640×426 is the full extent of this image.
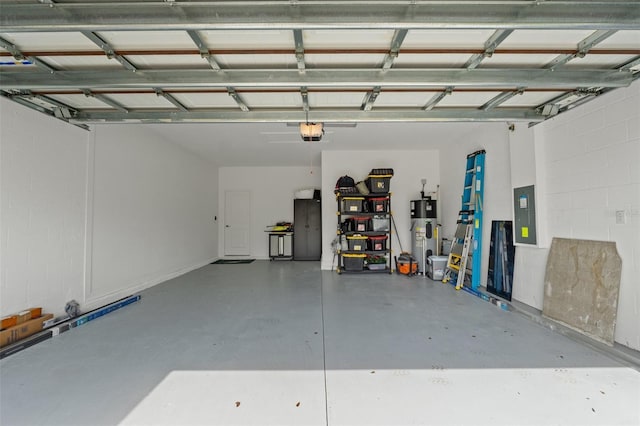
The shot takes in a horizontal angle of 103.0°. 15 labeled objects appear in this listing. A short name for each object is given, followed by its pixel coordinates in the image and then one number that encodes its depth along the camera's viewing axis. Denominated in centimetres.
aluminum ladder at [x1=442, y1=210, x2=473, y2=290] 435
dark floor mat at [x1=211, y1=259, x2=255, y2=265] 706
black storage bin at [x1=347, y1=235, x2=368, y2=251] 549
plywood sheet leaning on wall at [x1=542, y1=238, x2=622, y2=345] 234
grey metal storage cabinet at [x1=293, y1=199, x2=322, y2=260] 741
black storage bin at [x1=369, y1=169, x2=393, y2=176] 538
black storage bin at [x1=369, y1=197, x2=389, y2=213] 550
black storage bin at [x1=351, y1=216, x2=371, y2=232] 551
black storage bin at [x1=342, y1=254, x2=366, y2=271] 546
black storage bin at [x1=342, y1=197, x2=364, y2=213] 552
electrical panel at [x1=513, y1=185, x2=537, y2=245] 323
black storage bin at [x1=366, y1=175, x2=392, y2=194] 544
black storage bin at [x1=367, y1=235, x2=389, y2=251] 551
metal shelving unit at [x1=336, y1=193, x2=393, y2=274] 552
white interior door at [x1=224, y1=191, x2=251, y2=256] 784
